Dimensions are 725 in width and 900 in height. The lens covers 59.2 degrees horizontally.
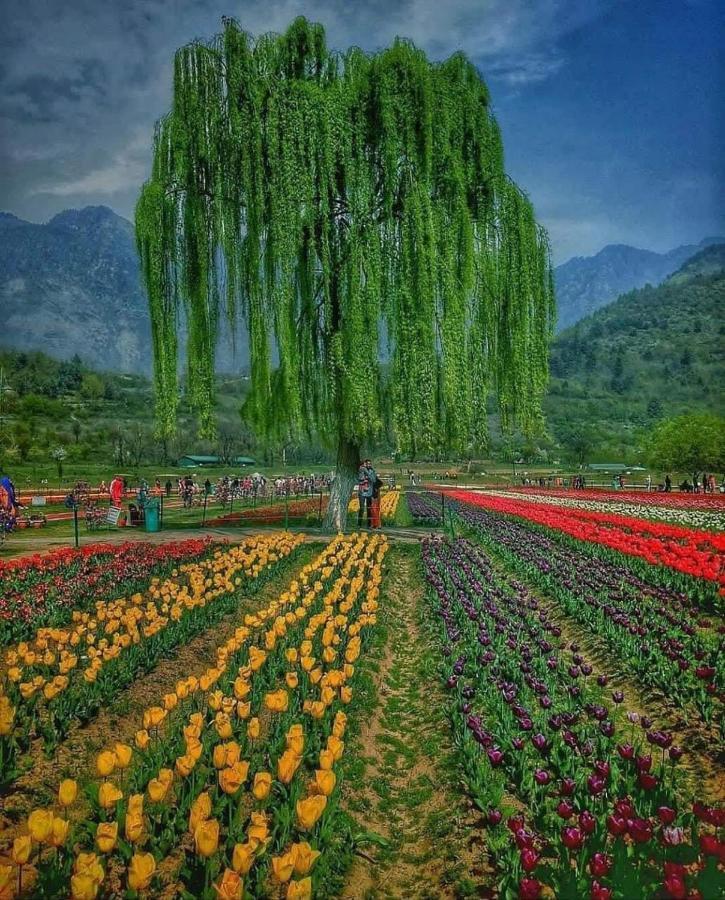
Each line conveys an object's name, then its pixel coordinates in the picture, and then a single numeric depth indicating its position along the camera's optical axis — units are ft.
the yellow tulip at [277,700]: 12.76
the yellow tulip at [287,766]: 10.50
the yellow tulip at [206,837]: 7.98
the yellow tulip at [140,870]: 7.63
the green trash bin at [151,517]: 54.08
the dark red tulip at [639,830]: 8.13
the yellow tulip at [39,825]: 7.83
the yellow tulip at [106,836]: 8.04
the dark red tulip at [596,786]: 10.32
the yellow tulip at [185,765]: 10.44
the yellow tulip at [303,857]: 7.65
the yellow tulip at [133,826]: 8.48
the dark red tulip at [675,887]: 6.48
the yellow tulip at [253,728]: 12.03
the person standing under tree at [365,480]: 52.90
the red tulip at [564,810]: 9.32
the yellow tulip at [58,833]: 8.07
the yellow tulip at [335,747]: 10.68
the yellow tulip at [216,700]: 13.23
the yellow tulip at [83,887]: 7.07
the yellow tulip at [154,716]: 12.00
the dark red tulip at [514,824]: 8.69
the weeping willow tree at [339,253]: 39.93
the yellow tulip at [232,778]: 9.78
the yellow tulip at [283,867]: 7.33
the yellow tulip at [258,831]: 8.10
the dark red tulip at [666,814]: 8.43
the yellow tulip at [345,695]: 14.03
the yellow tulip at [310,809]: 8.63
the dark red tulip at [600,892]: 7.02
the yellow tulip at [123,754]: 10.35
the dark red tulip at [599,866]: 7.72
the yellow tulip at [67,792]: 8.80
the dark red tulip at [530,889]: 7.28
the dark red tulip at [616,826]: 8.55
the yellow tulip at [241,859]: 7.58
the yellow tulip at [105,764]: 9.91
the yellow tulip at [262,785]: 9.53
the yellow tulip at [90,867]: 7.24
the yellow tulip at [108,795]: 9.19
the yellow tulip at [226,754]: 10.27
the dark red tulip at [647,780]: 9.90
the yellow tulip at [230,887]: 7.16
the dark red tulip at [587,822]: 8.84
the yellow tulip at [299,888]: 7.39
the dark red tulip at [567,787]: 10.39
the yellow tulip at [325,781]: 9.56
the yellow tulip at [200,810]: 8.59
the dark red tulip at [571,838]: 8.59
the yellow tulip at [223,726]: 11.87
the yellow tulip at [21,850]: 7.49
